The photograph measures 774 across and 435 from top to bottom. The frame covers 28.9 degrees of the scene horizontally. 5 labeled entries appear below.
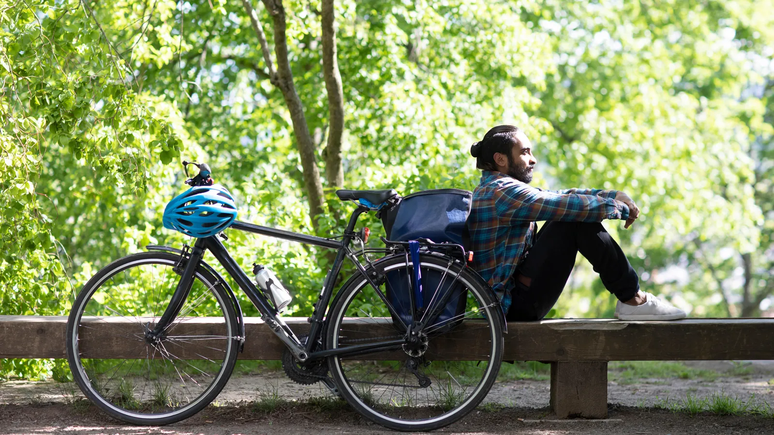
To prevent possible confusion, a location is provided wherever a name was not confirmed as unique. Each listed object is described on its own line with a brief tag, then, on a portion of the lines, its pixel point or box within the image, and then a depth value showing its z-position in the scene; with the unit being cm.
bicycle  678
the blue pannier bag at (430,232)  683
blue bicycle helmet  665
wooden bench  710
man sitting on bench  678
